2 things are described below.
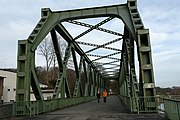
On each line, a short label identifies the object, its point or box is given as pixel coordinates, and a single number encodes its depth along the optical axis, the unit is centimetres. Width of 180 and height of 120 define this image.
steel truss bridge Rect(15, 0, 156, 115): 1273
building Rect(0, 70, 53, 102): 4200
